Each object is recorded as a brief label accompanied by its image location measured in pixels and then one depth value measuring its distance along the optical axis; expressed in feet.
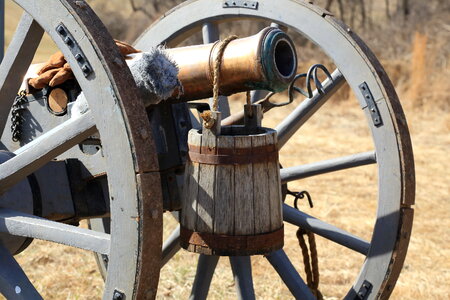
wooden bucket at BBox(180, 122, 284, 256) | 14.75
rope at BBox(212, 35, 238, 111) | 14.85
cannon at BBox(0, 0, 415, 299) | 12.64
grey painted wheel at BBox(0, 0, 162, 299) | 12.49
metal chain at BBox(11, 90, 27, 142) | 19.22
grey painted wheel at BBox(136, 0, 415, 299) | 17.16
